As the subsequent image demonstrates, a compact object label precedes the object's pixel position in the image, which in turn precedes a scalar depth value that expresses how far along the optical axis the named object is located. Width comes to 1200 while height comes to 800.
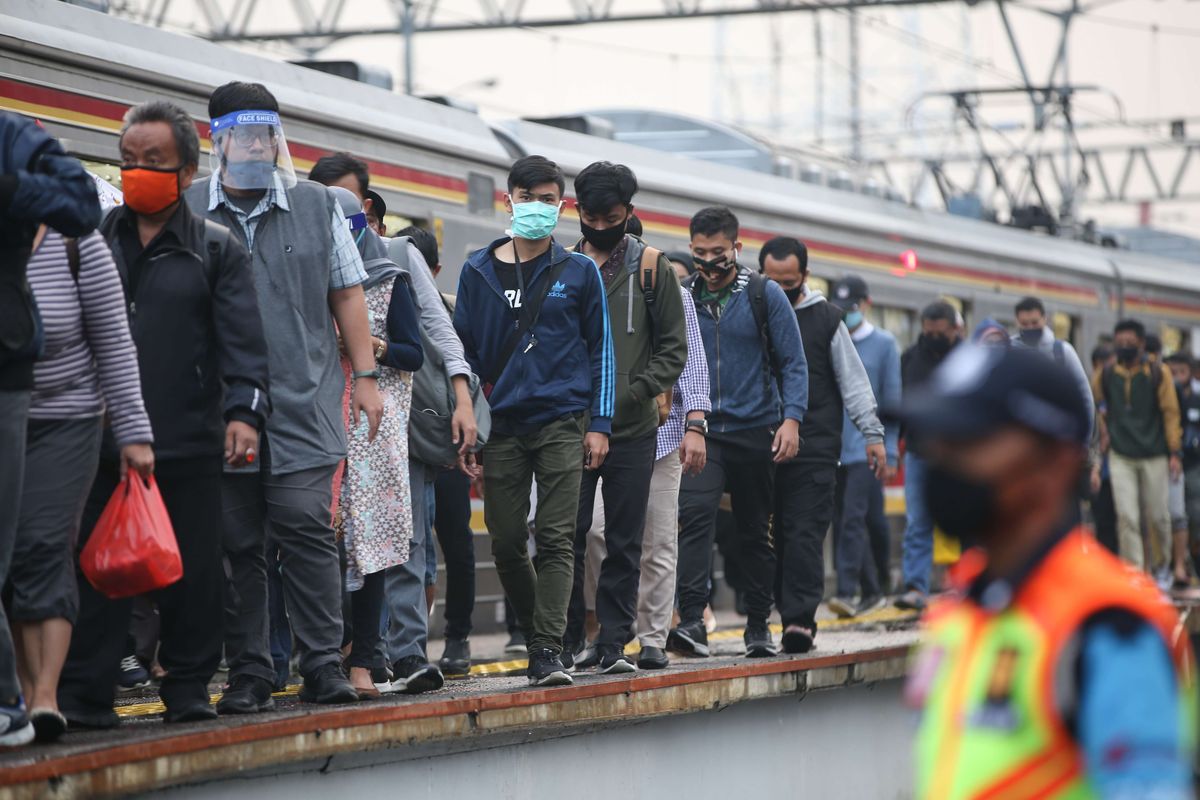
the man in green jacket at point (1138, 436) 25.59
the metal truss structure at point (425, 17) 32.44
